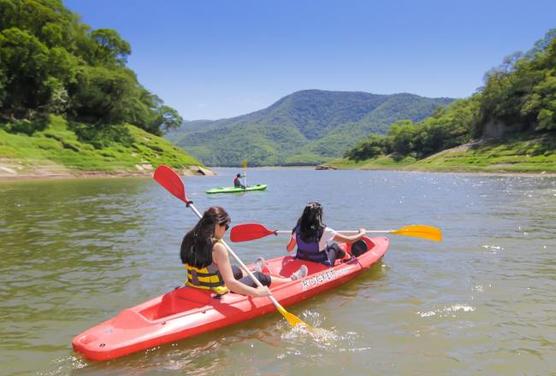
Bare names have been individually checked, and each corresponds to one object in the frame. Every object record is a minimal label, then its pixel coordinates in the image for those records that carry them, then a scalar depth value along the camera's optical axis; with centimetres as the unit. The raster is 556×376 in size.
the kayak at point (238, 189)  3234
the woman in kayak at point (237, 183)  3506
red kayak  593
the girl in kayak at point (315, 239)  905
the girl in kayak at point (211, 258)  673
